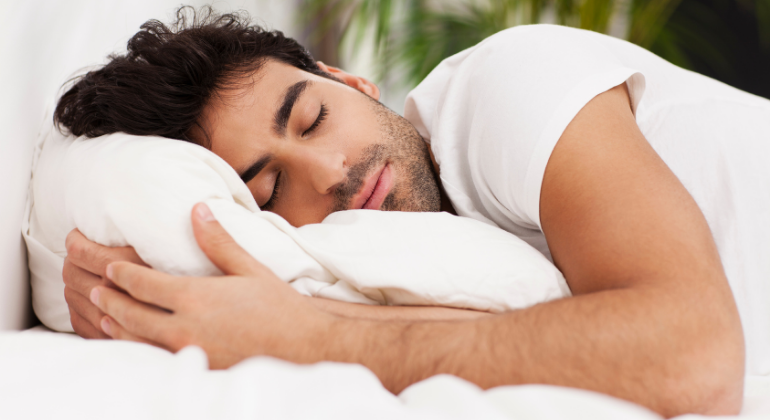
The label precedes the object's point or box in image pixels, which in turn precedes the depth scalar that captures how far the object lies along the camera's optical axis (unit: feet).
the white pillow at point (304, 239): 2.11
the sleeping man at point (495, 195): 1.69
